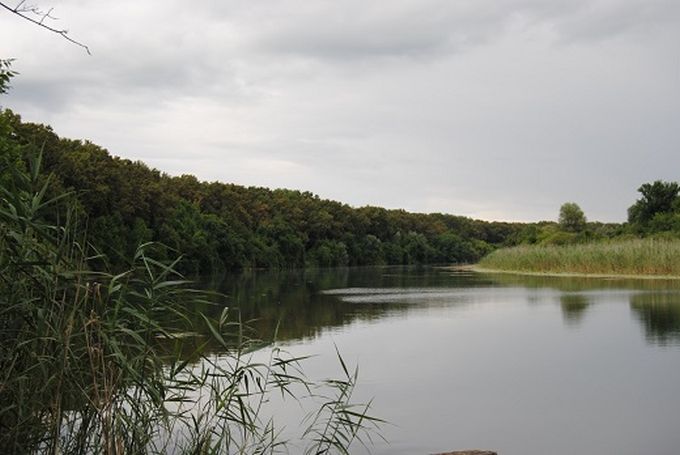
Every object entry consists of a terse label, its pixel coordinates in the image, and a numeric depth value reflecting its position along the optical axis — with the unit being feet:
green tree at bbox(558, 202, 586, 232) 169.48
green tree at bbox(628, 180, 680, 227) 123.24
